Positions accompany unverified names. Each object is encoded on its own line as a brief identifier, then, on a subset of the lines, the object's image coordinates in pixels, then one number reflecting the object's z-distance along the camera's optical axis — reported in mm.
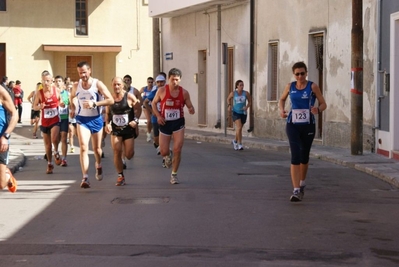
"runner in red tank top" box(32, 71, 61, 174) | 17047
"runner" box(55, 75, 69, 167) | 17891
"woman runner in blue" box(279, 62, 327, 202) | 12438
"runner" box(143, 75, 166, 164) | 20703
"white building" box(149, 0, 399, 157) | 19875
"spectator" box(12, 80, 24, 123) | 38916
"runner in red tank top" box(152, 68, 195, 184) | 14609
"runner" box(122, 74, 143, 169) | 15241
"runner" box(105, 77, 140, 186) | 14539
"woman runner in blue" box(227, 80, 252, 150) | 22891
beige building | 43531
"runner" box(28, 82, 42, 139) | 28558
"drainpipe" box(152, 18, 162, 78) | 34562
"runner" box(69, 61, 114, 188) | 13820
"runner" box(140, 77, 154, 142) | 23344
